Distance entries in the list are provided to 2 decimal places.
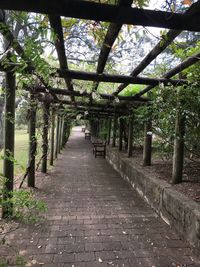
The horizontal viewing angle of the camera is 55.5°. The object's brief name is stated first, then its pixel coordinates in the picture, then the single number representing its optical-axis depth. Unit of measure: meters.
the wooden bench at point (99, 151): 10.55
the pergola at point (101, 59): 1.24
